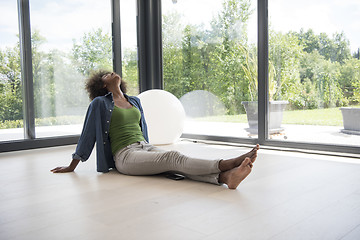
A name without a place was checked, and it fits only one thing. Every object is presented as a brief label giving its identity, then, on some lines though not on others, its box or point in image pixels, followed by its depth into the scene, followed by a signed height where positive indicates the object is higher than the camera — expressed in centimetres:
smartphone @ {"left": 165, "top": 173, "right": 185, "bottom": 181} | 277 -63
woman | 253 -40
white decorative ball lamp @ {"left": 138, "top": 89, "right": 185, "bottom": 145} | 446 -26
